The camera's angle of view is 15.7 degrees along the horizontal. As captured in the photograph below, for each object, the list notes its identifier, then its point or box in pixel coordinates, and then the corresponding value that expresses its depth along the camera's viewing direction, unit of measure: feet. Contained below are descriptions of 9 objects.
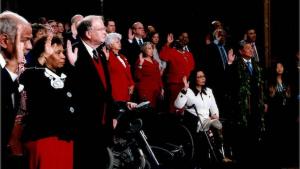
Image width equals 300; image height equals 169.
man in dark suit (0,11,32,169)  21.10
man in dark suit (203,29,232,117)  64.15
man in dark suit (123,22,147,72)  61.66
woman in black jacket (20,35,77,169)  28.59
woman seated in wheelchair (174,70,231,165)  54.53
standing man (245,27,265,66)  69.22
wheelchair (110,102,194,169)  45.18
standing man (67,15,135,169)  32.18
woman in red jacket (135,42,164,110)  59.14
